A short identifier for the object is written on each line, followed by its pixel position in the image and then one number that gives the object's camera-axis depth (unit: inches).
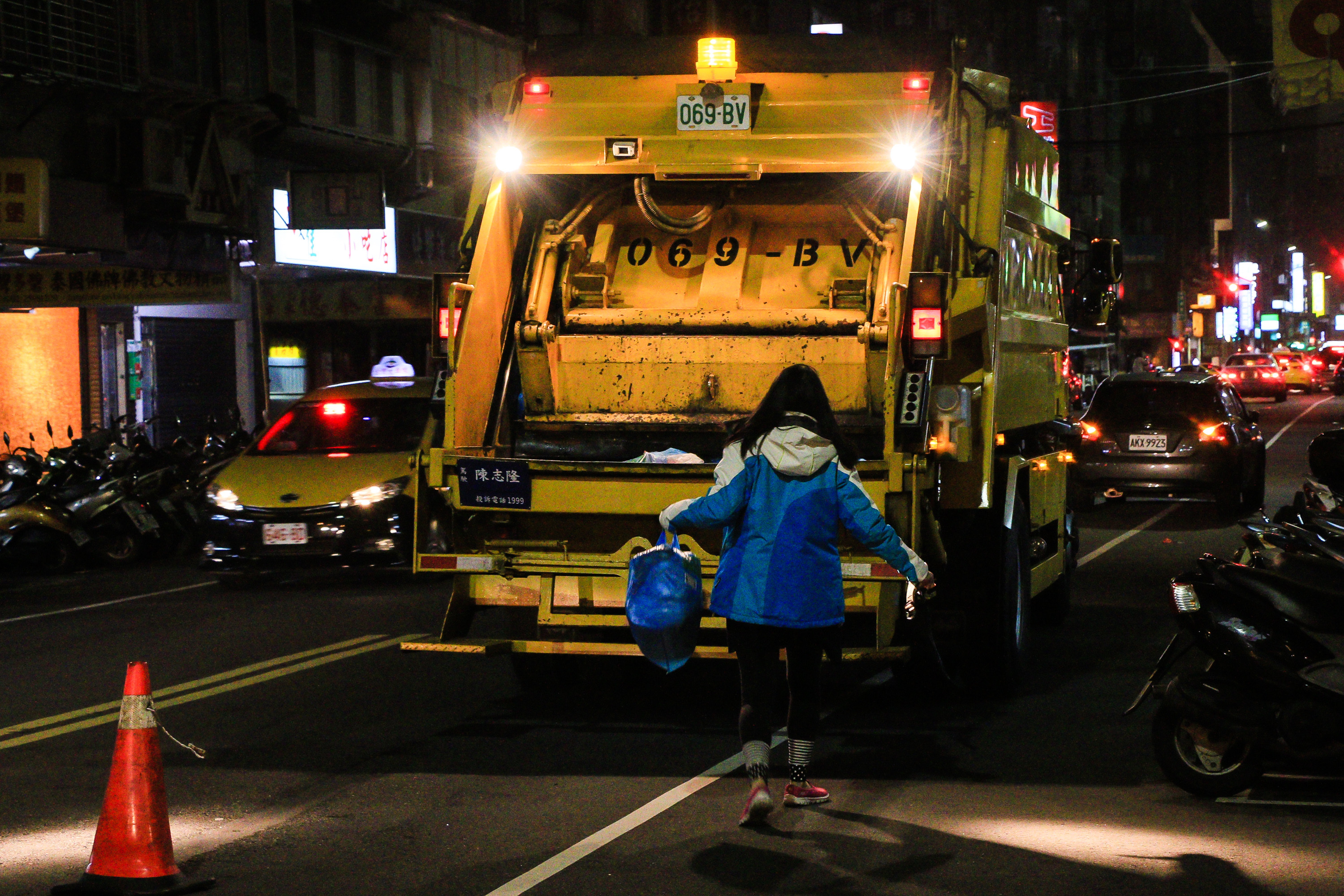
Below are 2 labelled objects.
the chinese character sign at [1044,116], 1605.6
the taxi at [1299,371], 2637.8
